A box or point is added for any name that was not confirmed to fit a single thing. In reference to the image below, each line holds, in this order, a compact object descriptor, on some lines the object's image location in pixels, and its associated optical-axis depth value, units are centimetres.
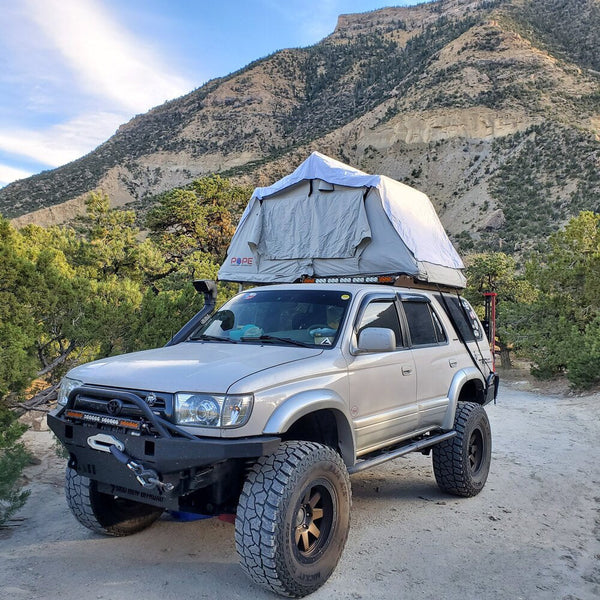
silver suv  308
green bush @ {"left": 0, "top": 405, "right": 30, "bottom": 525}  435
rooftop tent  592
